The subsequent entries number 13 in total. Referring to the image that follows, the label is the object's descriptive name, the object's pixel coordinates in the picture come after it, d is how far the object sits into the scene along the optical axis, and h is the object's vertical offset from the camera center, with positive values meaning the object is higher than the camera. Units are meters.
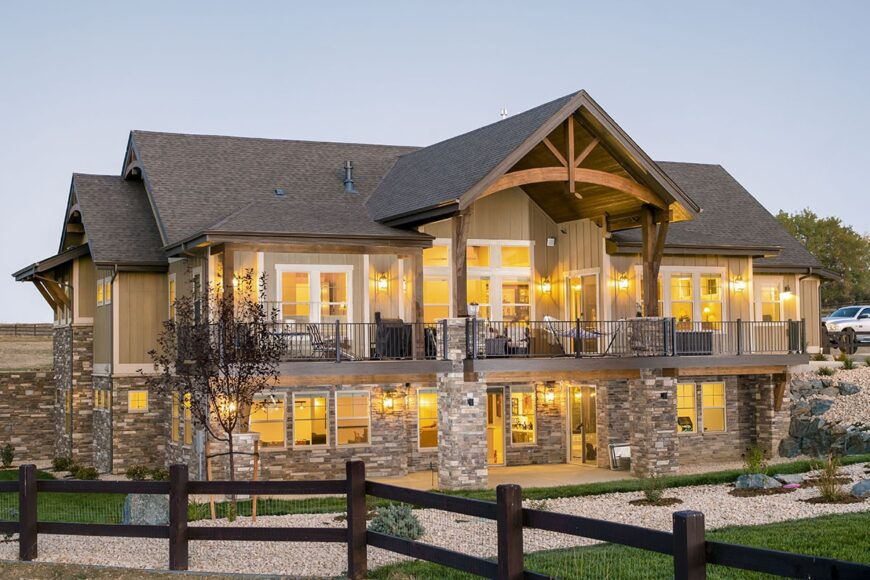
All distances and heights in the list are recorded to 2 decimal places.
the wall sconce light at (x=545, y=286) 25.52 +1.21
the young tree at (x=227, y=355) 17.27 -0.24
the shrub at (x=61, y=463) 26.94 -3.04
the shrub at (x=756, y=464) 19.83 -2.44
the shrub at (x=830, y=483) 16.09 -2.28
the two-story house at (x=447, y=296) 21.66 +0.99
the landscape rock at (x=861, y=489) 16.10 -2.33
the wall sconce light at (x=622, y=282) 25.22 +1.27
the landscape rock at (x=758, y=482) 18.42 -2.53
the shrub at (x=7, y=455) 28.41 -2.97
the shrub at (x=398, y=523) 13.17 -2.26
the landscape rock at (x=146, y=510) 14.79 -2.33
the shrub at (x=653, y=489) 17.83 -2.62
